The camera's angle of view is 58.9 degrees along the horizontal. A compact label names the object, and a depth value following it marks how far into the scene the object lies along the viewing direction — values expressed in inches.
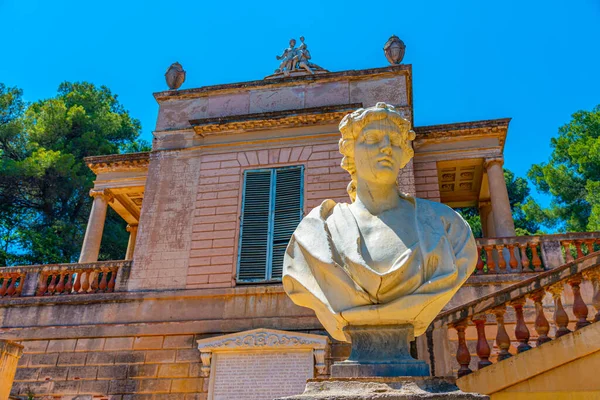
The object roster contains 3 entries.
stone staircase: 207.8
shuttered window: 402.9
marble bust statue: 122.5
